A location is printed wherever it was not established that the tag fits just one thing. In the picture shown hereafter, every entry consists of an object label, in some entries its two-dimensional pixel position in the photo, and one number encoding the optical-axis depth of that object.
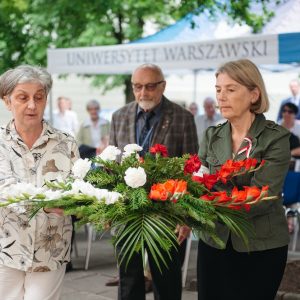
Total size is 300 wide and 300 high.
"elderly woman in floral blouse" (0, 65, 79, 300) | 3.30
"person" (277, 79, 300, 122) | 13.32
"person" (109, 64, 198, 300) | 4.89
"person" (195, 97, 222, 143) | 12.19
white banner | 6.79
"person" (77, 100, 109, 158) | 10.70
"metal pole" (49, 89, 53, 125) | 10.46
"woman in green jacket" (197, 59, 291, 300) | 3.28
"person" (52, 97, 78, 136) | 15.40
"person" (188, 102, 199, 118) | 14.55
